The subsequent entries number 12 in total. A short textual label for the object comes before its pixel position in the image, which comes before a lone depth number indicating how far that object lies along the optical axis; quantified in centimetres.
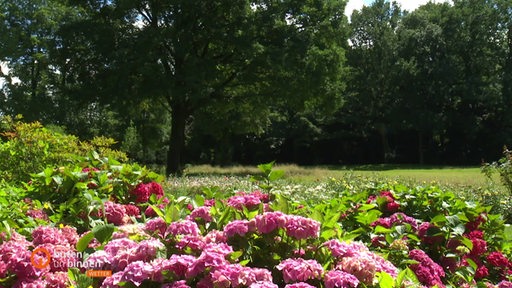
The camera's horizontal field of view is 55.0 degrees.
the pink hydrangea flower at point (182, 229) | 208
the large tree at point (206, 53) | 1952
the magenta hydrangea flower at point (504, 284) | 287
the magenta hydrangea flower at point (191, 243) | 198
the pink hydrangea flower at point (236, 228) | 203
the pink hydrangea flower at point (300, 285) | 167
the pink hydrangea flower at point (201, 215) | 244
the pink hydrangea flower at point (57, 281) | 194
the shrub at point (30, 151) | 650
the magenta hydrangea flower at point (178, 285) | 167
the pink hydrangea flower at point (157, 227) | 221
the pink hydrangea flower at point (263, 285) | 164
